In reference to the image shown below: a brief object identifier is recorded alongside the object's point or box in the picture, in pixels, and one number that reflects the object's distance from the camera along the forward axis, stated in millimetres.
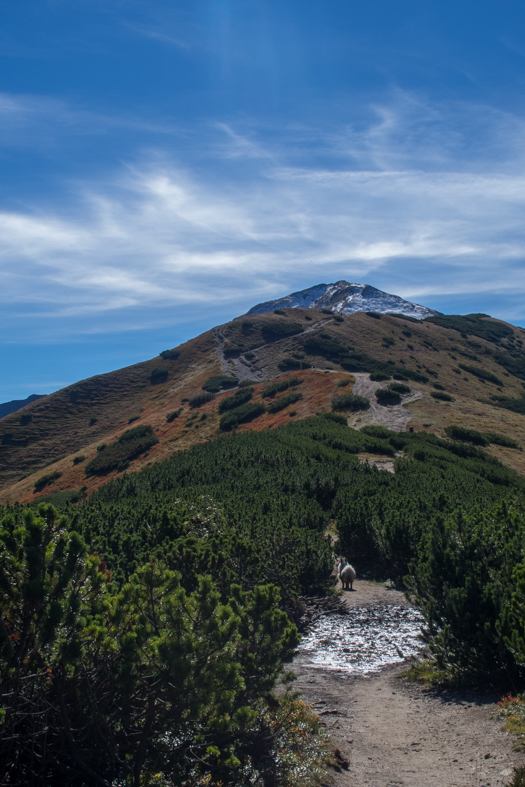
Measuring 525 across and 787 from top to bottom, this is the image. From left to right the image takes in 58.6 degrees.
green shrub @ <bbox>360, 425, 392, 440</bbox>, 32534
